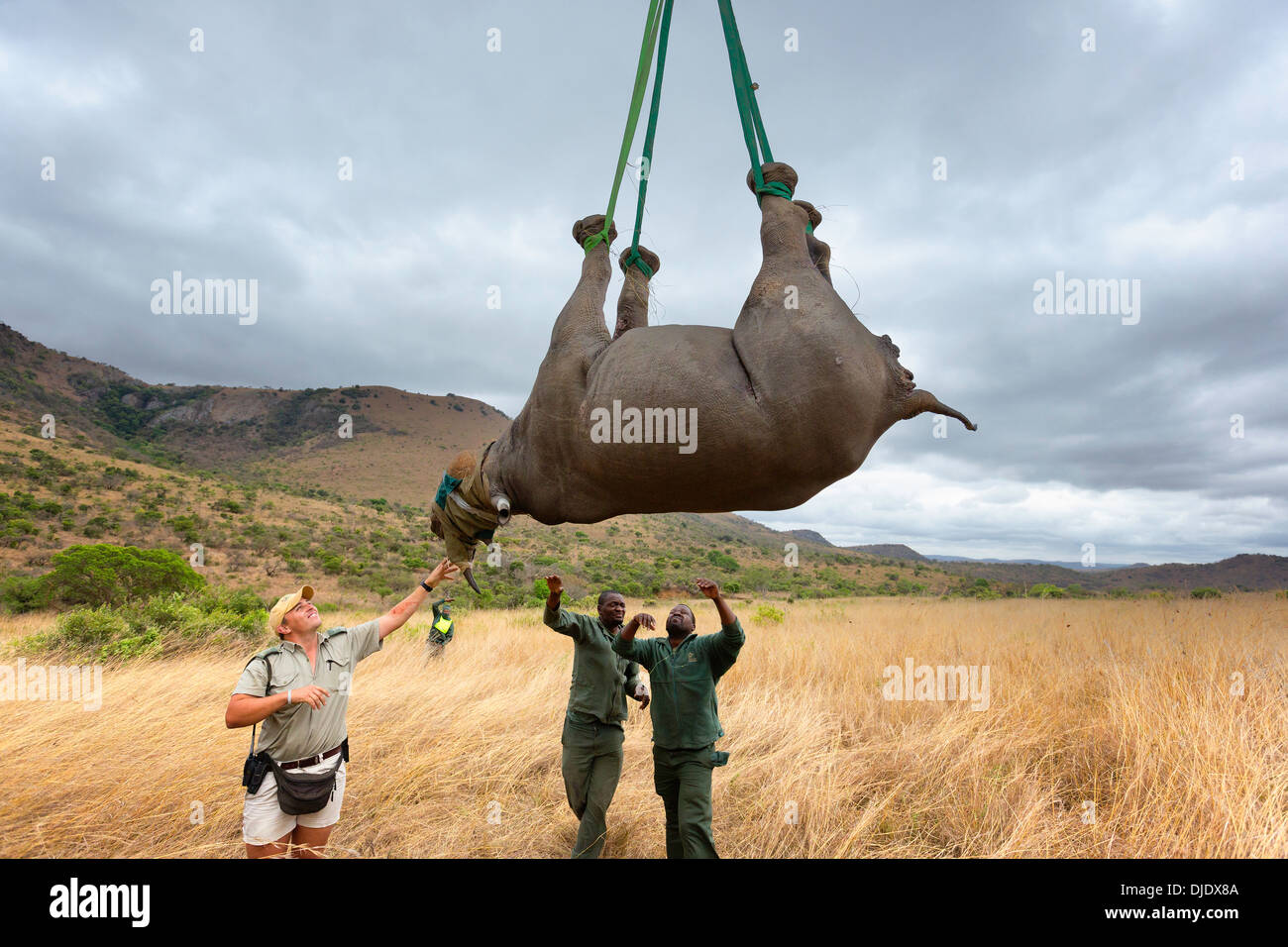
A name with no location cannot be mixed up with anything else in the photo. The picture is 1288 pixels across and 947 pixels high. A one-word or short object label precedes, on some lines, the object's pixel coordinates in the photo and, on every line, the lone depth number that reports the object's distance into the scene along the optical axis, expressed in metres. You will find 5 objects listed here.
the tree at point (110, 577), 16.73
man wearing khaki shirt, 3.67
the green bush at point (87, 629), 10.23
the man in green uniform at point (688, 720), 4.59
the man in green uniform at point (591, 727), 5.28
